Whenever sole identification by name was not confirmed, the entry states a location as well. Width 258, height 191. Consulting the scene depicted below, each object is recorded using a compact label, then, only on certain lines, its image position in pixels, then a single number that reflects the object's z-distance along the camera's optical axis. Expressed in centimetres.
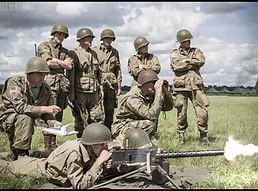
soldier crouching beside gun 833
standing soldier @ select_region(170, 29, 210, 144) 1095
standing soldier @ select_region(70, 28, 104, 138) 1080
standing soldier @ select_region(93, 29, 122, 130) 1155
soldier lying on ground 637
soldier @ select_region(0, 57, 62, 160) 795
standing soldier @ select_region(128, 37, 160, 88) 1108
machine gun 645
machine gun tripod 639
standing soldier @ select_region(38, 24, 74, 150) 988
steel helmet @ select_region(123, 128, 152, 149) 700
